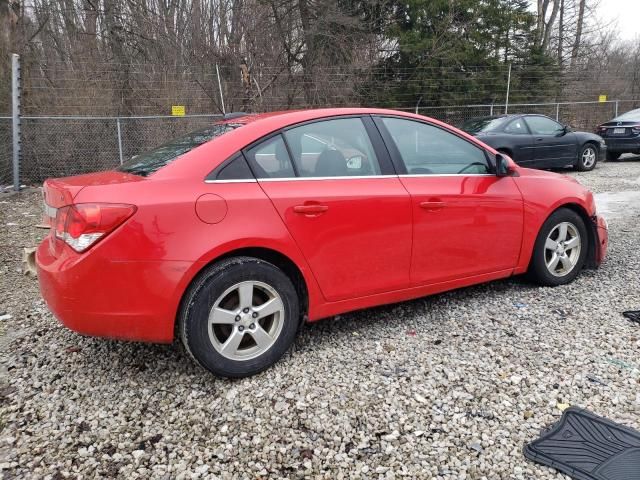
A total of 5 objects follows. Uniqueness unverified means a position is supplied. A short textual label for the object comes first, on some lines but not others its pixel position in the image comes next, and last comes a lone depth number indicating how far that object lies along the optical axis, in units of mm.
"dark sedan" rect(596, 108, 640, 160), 12938
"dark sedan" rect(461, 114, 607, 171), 10367
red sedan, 2492
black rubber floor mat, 2062
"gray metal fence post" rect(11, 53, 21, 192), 8359
